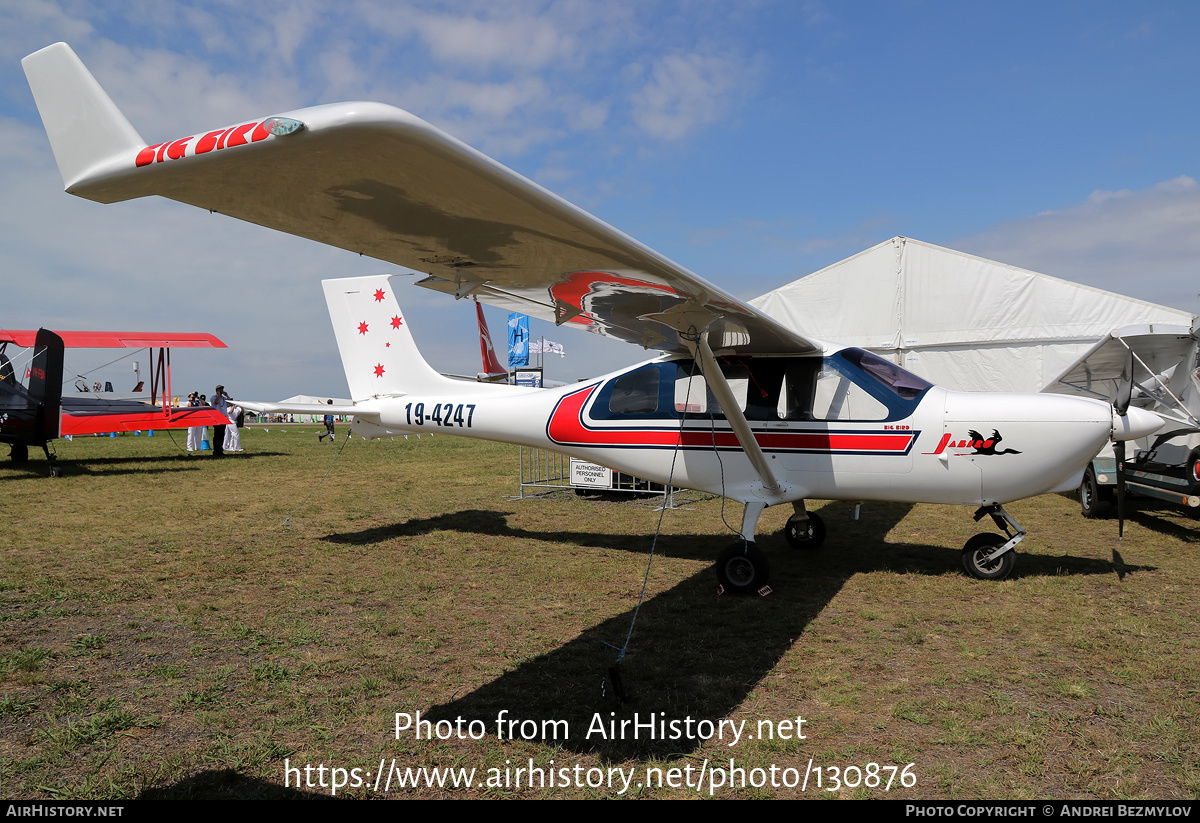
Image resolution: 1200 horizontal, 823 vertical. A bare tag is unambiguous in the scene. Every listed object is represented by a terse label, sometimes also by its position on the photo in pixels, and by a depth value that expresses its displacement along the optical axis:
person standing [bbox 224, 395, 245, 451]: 20.58
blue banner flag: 33.32
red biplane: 13.59
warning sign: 11.14
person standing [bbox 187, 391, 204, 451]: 20.83
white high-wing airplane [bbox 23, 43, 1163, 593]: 2.04
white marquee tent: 12.49
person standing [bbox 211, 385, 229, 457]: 18.41
